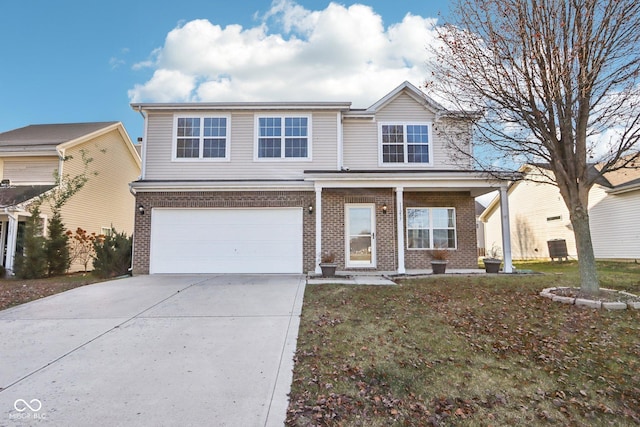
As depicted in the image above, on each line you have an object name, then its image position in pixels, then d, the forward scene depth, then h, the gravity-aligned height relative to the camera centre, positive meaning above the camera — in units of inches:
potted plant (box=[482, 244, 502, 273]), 419.8 -18.4
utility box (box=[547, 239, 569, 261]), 641.6 +1.6
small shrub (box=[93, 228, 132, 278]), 444.1 -8.7
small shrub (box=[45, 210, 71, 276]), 468.8 +3.3
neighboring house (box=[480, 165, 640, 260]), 572.1 +62.9
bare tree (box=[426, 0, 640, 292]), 250.1 +131.9
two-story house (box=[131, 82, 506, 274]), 444.1 +80.5
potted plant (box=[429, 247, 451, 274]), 423.5 -13.7
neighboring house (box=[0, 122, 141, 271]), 520.7 +133.4
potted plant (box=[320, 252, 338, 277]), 395.2 -18.2
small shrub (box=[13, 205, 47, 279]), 451.5 -9.9
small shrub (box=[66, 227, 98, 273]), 546.3 +7.3
